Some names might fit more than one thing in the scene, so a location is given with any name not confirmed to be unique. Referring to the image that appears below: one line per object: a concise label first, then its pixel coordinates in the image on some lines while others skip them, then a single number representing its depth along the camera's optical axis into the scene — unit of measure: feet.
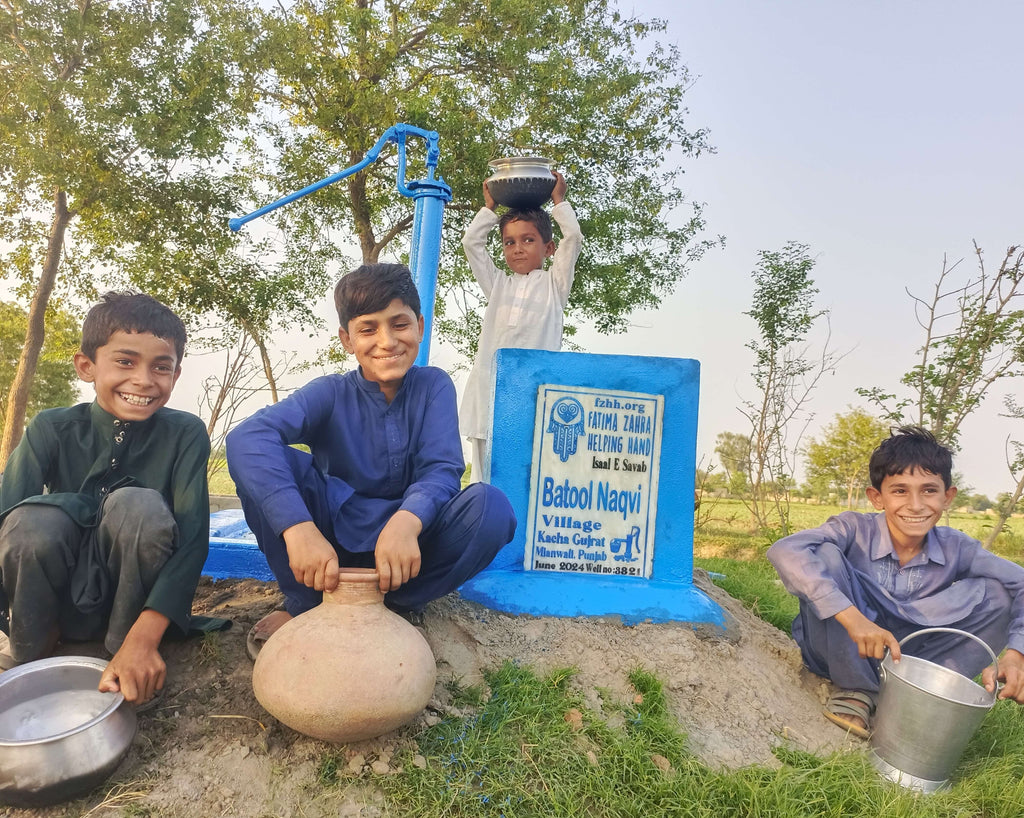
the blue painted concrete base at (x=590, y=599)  9.37
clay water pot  5.83
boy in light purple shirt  8.48
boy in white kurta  13.96
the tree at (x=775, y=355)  26.73
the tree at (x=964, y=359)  21.70
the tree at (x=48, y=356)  45.11
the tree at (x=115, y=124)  34.91
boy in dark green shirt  6.84
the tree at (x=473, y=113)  36.32
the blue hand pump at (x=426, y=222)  13.67
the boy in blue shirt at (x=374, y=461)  7.09
